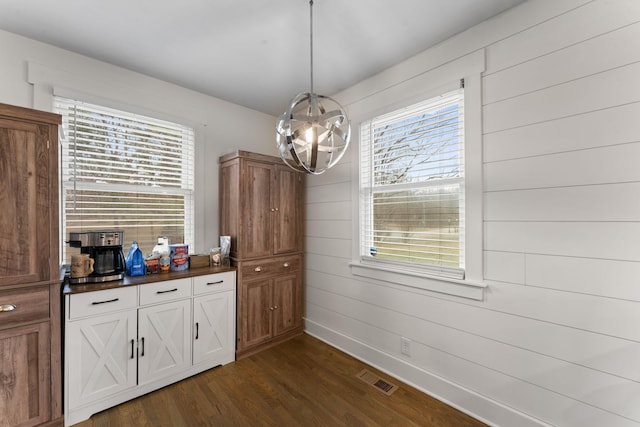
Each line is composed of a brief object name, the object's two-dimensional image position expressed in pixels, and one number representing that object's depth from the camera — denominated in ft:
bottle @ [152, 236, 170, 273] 7.97
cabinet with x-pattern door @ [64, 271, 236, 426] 6.14
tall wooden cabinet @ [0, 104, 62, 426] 5.33
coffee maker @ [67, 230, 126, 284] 6.64
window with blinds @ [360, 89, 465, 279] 6.88
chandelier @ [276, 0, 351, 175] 4.90
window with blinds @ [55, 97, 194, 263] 7.47
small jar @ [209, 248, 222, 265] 9.02
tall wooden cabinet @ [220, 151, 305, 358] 9.13
